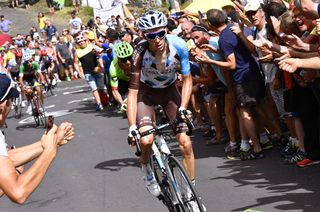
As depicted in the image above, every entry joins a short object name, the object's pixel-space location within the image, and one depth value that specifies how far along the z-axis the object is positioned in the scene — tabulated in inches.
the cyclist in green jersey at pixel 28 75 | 664.4
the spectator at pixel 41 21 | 1485.9
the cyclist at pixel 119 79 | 532.8
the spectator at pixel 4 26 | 1504.7
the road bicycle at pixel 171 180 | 253.2
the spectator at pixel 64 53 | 1099.3
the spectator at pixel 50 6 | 1840.8
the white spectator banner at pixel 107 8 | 1136.8
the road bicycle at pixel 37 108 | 645.9
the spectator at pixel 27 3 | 2025.1
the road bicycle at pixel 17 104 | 765.9
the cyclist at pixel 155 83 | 286.0
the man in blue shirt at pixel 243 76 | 361.7
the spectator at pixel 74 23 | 1235.9
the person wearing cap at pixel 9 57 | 916.1
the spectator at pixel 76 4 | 1809.8
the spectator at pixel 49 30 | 1370.6
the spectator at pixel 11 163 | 163.2
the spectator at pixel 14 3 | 2047.2
